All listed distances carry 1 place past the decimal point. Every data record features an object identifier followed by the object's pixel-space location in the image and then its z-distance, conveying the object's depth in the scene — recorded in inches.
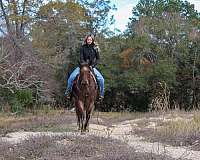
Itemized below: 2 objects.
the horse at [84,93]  538.6
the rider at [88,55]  559.8
